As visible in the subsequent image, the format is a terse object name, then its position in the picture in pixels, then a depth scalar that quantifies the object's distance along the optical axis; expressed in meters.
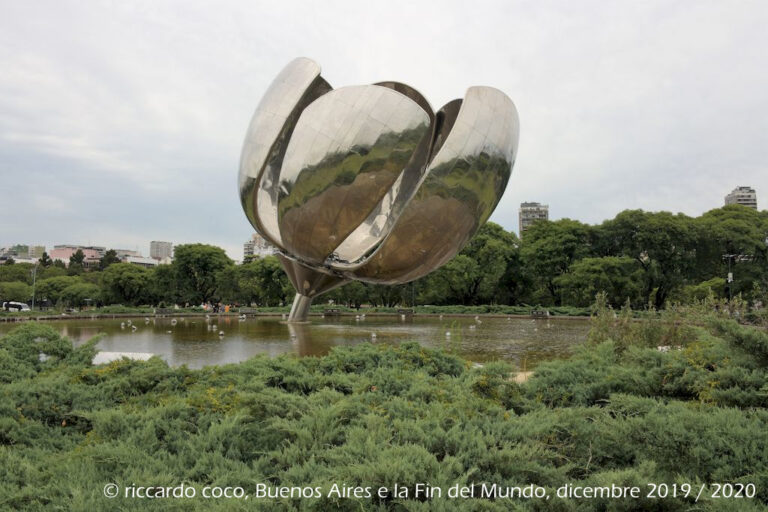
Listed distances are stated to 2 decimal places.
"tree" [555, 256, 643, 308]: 38.38
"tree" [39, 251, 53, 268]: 85.97
